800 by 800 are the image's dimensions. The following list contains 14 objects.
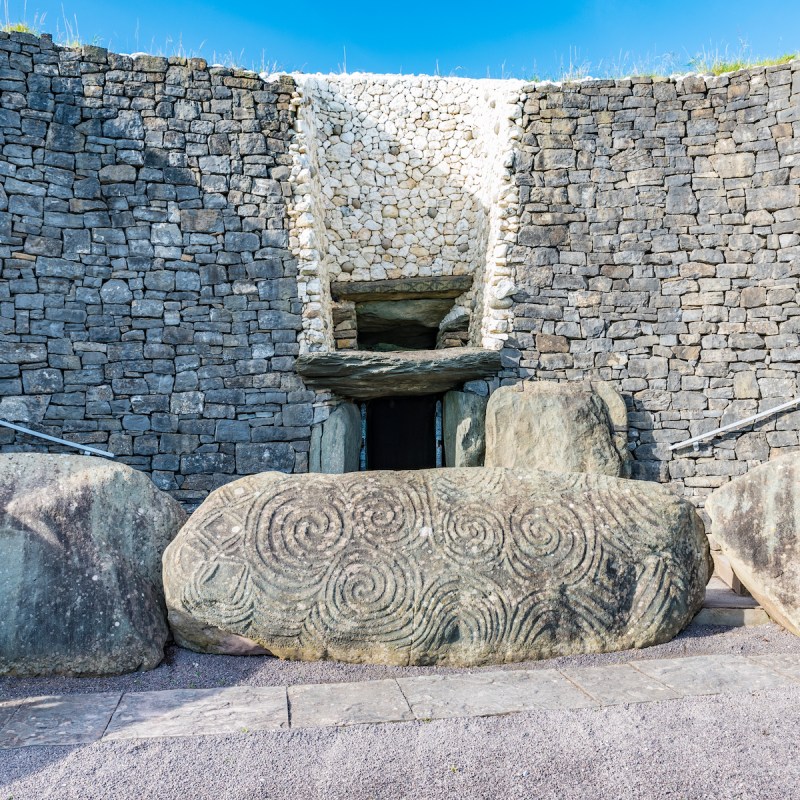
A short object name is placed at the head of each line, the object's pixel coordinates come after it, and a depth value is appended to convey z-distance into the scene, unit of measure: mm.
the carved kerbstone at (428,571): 3447
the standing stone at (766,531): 3809
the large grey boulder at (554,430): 6672
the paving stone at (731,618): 4098
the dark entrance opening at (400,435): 9445
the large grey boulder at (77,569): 3299
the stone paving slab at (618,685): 3045
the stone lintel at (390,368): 6977
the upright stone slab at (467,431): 7039
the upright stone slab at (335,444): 7016
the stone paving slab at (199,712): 2762
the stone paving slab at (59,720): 2674
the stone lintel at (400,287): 8195
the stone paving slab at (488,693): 2943
